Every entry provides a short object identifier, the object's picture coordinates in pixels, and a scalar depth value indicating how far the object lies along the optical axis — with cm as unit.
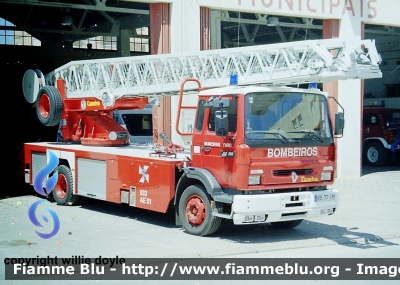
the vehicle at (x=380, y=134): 2208
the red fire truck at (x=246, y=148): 861
